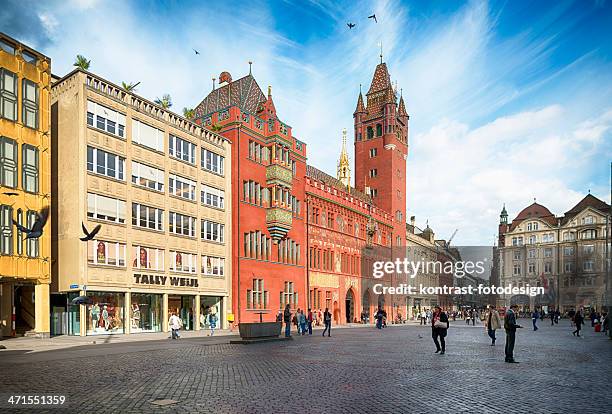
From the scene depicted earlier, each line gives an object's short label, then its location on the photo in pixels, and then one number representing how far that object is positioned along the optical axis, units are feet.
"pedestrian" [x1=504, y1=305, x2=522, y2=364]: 60.34
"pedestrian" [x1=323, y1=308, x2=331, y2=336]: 121.08
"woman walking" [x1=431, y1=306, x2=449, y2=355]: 73.72
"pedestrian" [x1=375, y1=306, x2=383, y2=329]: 173.99
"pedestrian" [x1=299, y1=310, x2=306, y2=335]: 125.16
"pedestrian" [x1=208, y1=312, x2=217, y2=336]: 143.01
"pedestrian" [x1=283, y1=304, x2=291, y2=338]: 107.14
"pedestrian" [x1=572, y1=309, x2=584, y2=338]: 127.28
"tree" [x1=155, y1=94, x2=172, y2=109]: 149.59
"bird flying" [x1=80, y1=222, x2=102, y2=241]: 94.82
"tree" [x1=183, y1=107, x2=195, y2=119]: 163.12
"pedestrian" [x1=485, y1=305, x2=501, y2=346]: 89.76
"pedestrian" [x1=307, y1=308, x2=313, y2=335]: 128.79
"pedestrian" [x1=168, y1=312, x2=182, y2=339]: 108.27
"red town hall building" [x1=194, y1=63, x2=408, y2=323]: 164.76
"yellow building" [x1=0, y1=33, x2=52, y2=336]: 107.14
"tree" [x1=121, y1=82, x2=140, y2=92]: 136.05
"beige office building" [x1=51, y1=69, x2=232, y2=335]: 117.08
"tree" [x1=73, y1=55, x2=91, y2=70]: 125.90
